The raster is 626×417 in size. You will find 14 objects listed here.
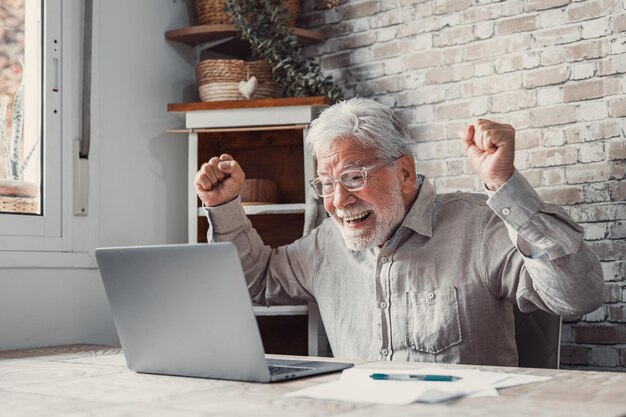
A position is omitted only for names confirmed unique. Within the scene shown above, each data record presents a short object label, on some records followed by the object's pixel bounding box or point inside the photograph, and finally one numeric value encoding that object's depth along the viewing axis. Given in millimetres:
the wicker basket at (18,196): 2646
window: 2697
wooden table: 1103
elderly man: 2158
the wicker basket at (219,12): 3172
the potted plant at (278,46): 3012
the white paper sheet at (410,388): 1188
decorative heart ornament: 3010
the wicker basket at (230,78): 3041
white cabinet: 2918
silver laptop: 1376
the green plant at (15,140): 2691
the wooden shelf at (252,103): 2904
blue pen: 1356
